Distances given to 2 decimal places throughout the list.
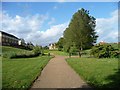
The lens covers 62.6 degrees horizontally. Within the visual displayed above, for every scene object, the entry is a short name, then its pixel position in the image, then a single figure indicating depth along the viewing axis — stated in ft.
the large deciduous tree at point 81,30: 74.76
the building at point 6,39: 126.61
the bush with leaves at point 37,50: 77.83
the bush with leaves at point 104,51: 53.20
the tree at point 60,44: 142.04
